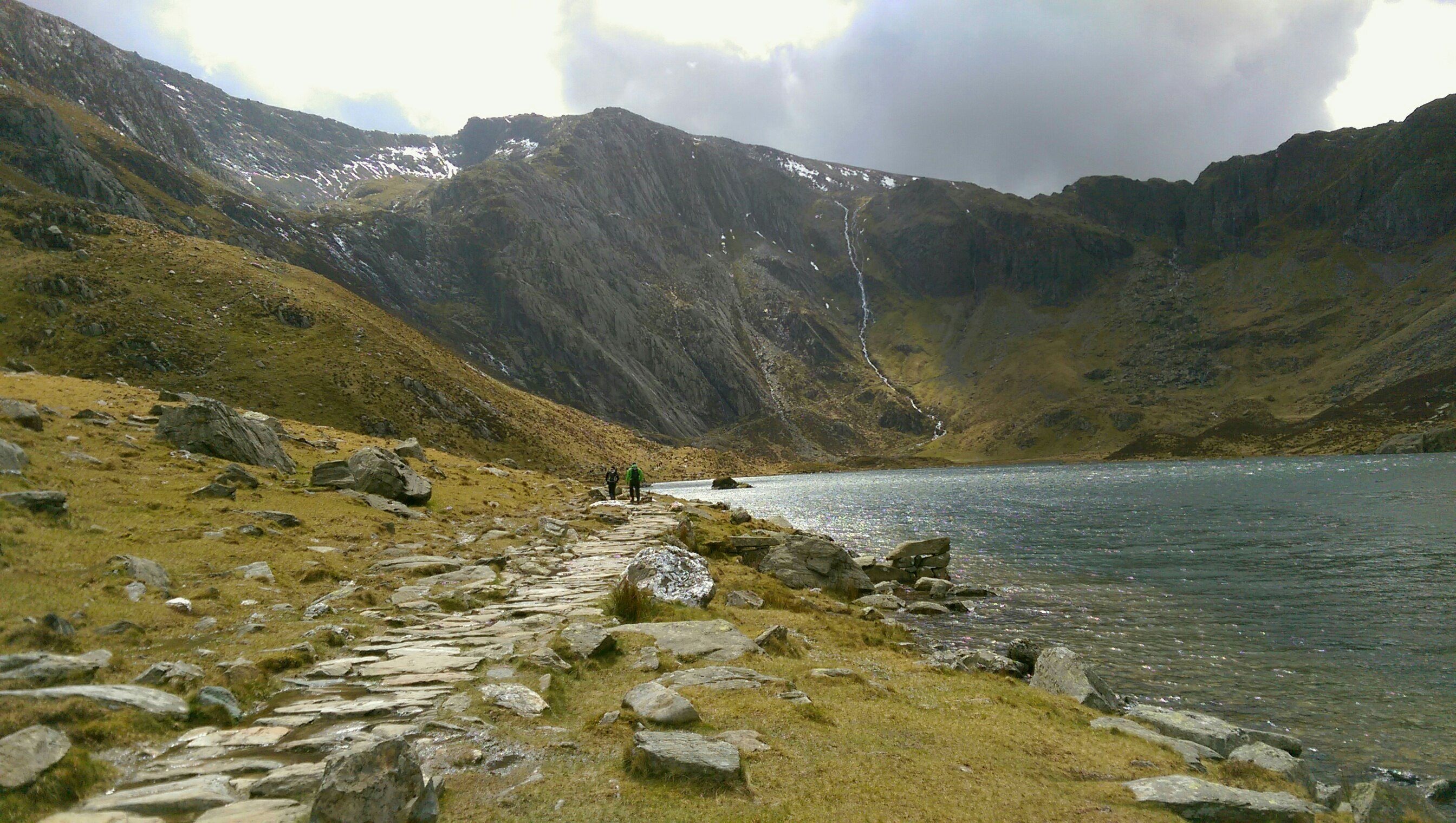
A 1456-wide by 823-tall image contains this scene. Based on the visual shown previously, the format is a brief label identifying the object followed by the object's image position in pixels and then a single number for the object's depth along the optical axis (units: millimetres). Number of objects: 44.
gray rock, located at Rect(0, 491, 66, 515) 13883
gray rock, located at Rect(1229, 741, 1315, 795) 11562
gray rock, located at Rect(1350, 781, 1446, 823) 10023
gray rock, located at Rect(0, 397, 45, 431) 20266
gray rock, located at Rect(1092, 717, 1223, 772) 11841
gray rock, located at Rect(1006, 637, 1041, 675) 19562
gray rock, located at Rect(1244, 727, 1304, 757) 14047
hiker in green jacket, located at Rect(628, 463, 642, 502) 45094
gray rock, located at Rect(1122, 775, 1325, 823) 8914
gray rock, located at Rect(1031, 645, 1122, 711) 15172
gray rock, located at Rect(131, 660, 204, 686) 8695
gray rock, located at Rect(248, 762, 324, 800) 6648
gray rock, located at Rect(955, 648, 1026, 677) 17312
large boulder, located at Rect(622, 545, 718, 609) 17766
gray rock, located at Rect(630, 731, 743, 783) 7664
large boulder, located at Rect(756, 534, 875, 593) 31297
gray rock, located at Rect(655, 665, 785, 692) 11523
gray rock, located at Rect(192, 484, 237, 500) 20031
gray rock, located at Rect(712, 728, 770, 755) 8867
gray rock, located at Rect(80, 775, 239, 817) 6027
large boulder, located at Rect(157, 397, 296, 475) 25219
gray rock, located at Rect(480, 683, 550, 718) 9519
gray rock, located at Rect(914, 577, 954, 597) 32906
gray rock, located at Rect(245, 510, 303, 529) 19500
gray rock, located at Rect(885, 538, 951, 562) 38656
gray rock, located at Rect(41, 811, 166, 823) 5609
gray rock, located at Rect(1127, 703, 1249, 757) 13148
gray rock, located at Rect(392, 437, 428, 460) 38375
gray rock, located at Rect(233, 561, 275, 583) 14570
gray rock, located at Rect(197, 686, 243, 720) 8445
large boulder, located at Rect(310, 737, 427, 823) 5848
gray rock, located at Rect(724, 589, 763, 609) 20953
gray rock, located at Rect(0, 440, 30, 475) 16000
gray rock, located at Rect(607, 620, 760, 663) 13680
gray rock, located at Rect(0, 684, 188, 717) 7406
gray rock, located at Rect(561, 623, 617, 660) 12297
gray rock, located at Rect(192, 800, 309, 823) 5953
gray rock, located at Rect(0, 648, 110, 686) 7840
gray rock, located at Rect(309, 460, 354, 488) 26891
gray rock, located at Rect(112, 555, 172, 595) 12438
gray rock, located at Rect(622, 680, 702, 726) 9305
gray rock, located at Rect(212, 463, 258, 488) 22270
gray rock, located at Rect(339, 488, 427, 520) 25562
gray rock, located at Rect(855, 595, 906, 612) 30094
